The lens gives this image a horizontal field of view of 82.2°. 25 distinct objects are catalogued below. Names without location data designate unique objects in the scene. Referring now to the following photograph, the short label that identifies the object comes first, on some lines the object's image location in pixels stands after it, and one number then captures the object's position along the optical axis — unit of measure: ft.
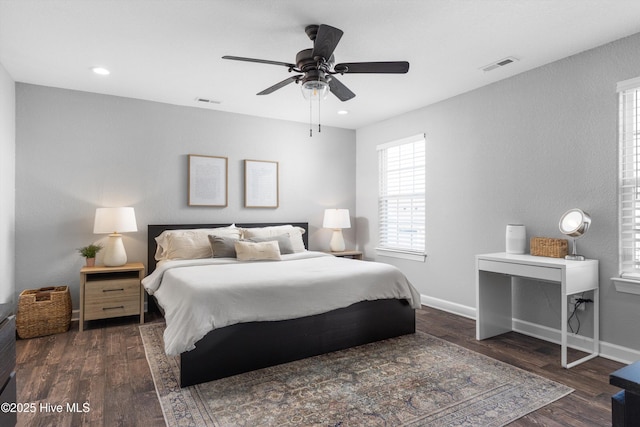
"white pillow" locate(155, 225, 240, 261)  13.37
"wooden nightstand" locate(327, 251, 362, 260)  17.31
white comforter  8.18
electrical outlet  10.21
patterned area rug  6.86
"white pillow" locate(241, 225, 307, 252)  15.06
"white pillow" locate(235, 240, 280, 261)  12.94
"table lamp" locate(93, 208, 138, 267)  12.48
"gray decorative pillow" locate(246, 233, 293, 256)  14.15
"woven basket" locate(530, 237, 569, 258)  10.28
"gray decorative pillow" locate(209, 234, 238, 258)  13.35
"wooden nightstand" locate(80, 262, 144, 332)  12.09
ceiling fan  8.19
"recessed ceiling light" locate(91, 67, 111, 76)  11.25
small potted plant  12.68
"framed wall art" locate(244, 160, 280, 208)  16.44
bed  8.28
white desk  9.08
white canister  11.30
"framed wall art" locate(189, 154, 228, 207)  15.25
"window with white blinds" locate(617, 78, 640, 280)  9.34
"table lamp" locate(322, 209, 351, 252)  17.44
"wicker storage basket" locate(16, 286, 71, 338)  11.23
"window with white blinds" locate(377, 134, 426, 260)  15.76
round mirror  9.62
